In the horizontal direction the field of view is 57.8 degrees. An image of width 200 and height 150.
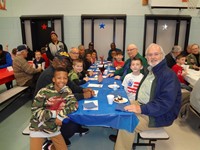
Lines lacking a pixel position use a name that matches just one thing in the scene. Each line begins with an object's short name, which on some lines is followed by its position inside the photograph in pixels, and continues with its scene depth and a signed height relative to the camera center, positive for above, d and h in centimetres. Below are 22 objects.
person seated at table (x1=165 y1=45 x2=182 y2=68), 473 -44
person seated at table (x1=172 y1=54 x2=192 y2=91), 402 -68
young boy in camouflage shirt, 199 -78
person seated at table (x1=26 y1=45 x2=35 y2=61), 708 -63
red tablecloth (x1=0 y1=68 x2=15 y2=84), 387 -81
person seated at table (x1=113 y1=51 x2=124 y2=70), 463 -58
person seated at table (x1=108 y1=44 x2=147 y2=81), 342 -49
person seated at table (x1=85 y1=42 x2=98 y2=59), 638 -30
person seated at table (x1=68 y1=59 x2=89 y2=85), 298 -57
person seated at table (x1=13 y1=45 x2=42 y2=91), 419 -75
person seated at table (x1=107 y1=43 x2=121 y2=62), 669 -39
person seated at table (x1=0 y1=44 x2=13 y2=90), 493 -56
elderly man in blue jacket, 204 -69
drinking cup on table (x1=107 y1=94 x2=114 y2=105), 214 -70
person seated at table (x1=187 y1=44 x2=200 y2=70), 499 -50
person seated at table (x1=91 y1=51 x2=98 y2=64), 563 -58
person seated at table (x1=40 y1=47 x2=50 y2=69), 630 -67
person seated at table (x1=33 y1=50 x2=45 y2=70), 516 -64
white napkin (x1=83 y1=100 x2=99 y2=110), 220 -76
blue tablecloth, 194 -84
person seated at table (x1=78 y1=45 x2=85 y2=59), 496 -36
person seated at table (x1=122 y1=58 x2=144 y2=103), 292 -65
